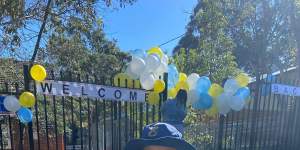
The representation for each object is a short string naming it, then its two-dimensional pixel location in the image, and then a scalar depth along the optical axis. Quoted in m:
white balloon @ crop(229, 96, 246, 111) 3.51
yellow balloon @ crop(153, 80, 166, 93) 3.21
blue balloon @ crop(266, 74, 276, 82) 4.28
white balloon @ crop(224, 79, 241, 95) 3.55
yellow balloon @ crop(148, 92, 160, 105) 3.33
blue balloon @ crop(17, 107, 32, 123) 2.70
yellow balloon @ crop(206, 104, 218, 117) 3.51
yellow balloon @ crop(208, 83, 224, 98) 3.49
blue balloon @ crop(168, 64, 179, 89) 3.51
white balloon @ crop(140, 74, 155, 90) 3.17
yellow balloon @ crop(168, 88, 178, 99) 3.42
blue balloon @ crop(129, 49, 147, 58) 3.21
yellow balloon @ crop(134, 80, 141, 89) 3.32
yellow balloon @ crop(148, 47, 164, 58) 3.38
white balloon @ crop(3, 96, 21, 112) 2.63
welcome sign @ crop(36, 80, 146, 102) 2.81
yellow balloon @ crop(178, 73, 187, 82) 3.49
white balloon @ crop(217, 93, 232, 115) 3.48
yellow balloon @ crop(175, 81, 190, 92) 3.35
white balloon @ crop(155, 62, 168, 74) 3.28
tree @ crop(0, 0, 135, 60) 5.66
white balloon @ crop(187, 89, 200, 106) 3.37
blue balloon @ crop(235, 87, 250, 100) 3.59
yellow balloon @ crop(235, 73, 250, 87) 3.66
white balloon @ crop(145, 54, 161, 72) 3.15
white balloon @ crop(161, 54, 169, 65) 3.38
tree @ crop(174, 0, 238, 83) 6.94
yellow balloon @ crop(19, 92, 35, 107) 2.66
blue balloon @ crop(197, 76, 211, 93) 3.40
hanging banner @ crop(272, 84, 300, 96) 4.32
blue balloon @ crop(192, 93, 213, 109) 3.39
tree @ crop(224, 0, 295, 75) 9.22
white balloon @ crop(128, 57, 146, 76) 3.12
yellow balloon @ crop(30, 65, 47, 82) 2.64
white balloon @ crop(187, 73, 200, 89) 3.42
